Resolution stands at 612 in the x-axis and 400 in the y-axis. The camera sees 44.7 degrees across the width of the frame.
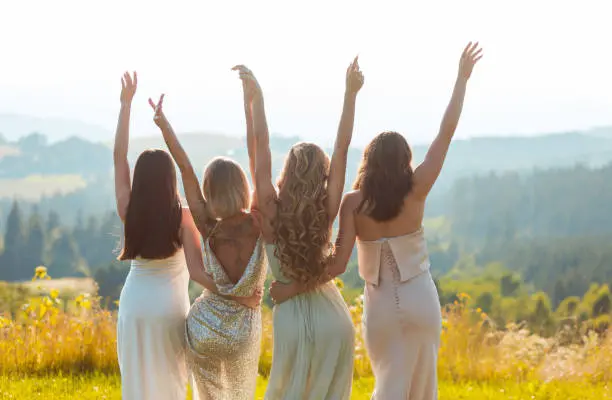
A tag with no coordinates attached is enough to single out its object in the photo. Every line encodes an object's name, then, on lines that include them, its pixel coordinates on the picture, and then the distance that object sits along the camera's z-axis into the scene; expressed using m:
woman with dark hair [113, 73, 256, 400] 4.93
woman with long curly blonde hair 4.55
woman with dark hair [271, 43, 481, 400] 4.64
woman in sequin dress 4.73
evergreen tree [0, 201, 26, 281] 74.45
